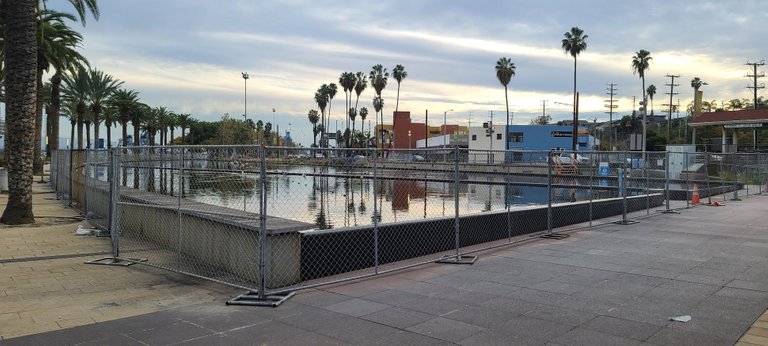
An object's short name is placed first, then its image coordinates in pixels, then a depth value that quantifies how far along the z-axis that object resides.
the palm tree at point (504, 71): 85.62
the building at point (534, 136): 91.31
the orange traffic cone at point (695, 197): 19.53
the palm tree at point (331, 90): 124.62
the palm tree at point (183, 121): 102.69
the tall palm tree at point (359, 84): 111.84
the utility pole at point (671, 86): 88.34
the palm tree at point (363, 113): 145.75
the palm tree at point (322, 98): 125.97
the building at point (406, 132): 114.71
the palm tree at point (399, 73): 104.12
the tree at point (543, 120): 131.45
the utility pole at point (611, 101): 94.18
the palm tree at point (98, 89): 49.09
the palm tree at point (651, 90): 119.94
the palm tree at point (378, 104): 122.86
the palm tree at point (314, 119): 154.38
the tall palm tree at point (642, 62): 79.44
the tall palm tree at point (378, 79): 107.62
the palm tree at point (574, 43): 70.20
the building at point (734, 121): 52.12
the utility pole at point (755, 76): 73.39
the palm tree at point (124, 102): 61.09
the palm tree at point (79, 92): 47.50
